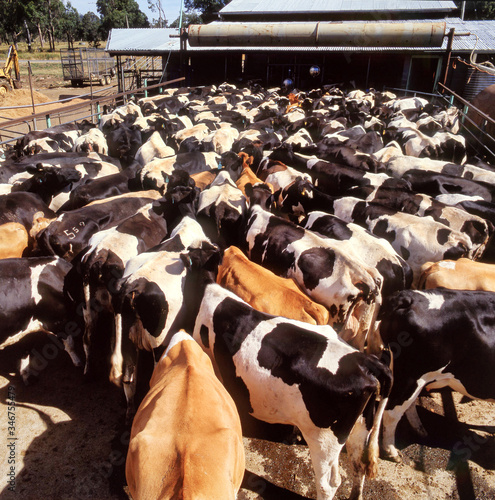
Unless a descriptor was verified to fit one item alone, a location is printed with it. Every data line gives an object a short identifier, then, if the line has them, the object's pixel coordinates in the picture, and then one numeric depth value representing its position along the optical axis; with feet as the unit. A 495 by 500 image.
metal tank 65.45
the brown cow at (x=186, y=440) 7.28
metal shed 72.28
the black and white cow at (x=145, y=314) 13.69
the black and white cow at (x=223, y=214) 21.54
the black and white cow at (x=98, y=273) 15.40
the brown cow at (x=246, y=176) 25.63
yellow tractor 97.49
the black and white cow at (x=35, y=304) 14.83
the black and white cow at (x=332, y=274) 15.16
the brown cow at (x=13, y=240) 18.83
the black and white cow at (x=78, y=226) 18.89
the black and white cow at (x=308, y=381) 10.14
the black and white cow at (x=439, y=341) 12.04
